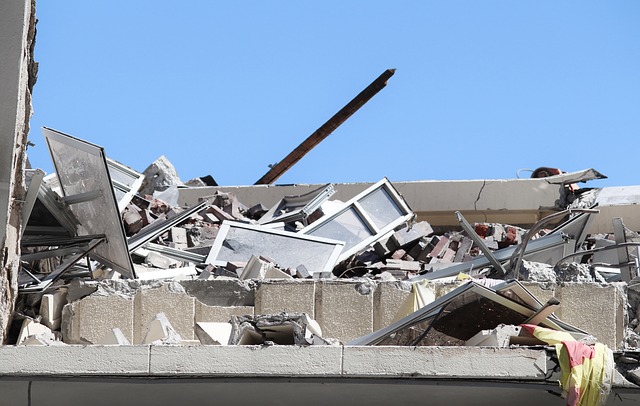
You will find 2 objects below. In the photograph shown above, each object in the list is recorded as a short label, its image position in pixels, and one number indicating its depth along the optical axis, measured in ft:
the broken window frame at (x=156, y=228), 71.97
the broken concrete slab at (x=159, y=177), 106.11
